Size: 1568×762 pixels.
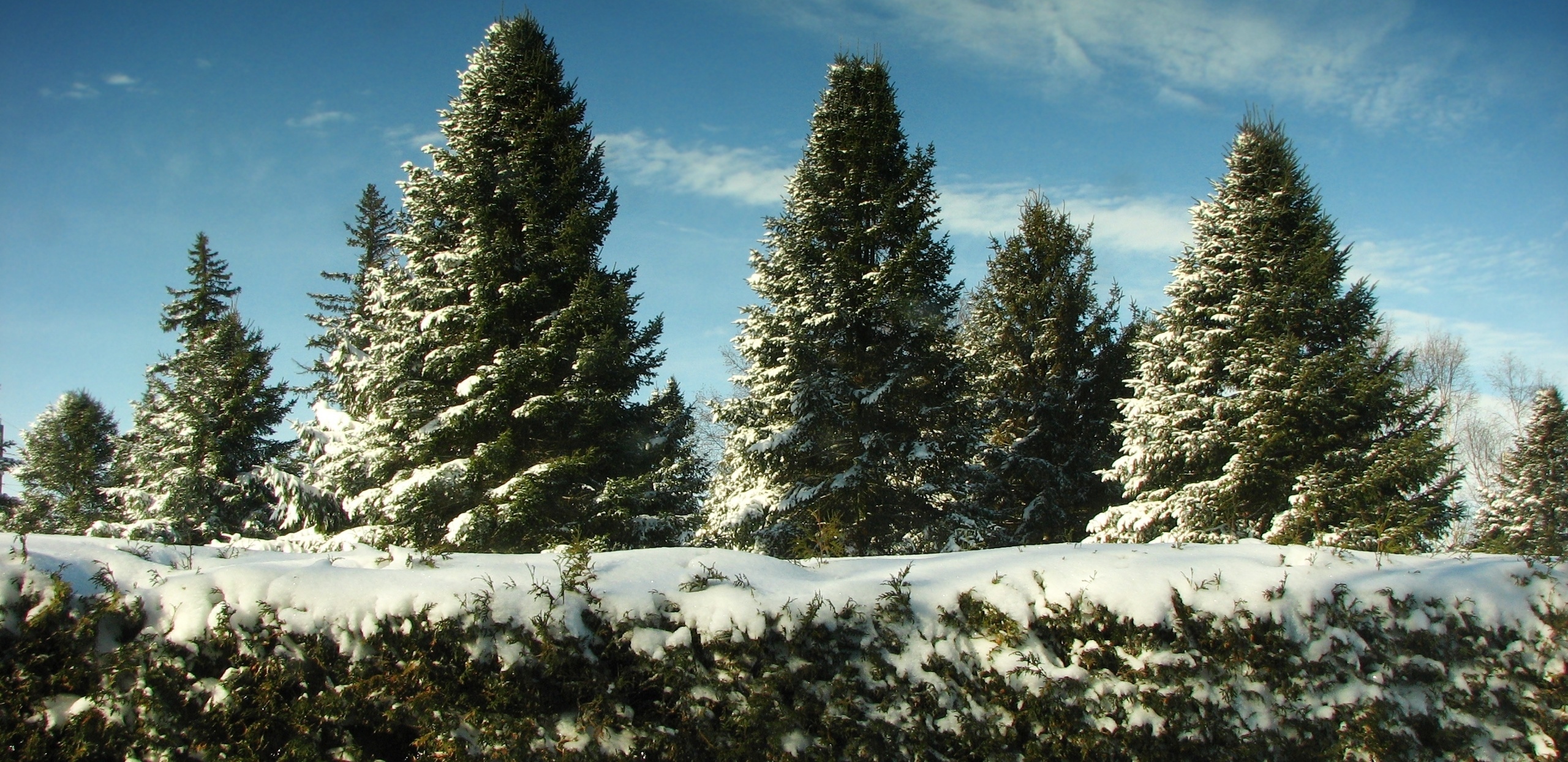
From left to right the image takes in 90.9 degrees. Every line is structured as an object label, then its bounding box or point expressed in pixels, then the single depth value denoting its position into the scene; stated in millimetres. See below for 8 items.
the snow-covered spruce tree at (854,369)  13148
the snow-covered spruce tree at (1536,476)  21672
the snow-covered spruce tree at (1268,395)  12281
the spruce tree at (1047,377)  17281
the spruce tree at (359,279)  22859
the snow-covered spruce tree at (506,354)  11328
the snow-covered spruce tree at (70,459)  29481
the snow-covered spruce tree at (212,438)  19047
